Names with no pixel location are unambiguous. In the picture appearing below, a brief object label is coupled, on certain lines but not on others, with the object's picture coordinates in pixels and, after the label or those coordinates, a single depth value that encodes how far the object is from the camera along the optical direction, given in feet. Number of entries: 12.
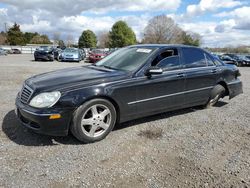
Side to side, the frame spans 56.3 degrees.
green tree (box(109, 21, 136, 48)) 177.17
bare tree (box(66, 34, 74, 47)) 287.61
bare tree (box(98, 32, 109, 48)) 277.48
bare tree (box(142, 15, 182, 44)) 171.32
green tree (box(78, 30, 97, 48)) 232.12
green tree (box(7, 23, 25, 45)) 206.59
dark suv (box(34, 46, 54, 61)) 73.56
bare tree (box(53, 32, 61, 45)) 286.25
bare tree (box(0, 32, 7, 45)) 230.68
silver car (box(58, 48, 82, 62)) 74.74
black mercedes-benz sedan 11.28
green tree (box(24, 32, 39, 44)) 265.58
